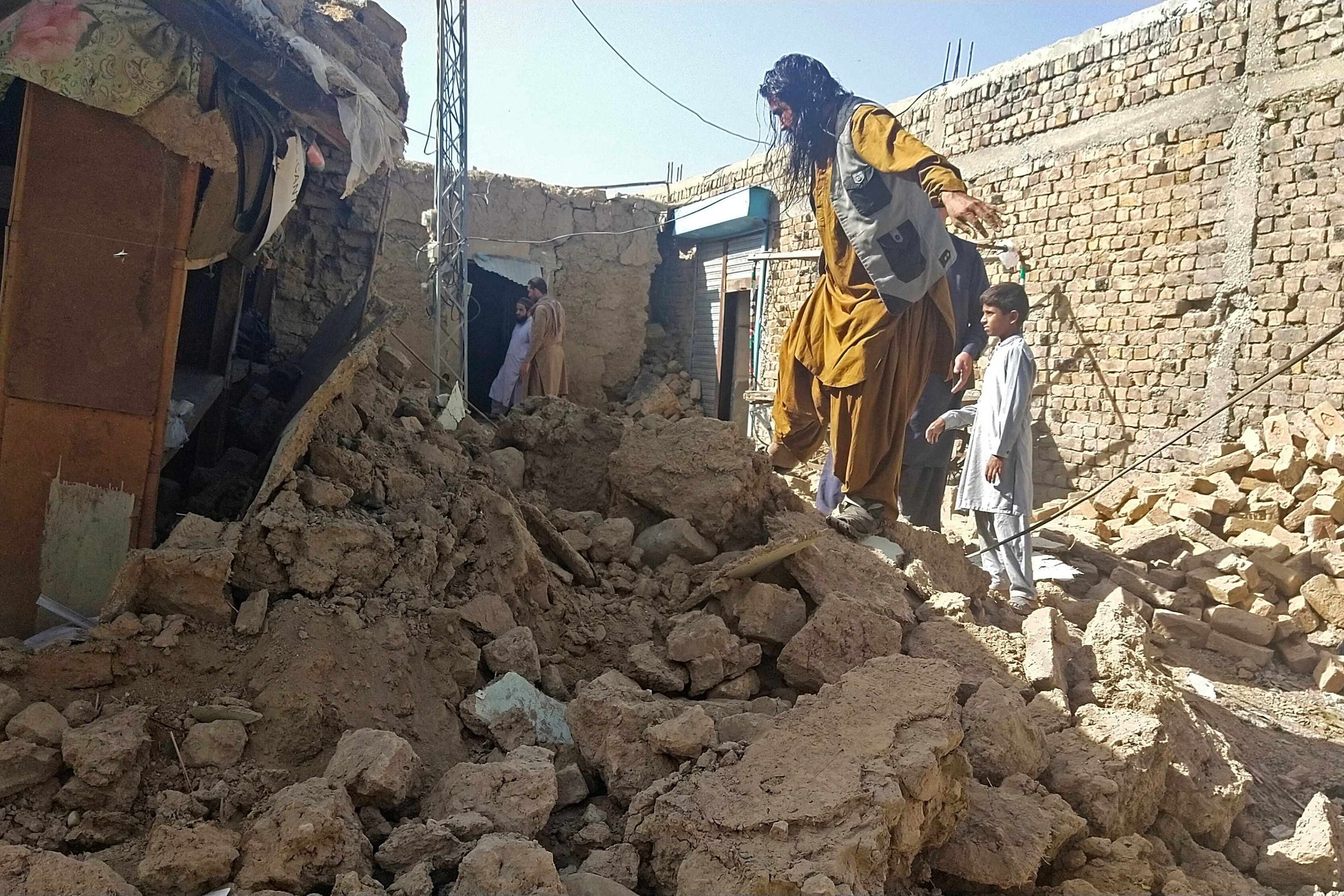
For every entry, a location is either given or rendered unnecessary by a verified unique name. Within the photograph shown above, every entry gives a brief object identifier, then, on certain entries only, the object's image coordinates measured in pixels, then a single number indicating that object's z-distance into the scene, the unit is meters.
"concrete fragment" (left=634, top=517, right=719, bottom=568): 3.42
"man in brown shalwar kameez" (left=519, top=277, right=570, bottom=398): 8.57
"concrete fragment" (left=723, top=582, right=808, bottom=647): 2.93
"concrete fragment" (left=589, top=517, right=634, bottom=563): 3.44
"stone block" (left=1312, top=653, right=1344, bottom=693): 4.78
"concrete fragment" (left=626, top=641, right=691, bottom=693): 2.73
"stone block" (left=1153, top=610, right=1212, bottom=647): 5.41
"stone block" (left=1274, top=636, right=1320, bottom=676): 5.11
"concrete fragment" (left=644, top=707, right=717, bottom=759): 2.20
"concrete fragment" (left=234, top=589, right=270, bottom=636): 2.46
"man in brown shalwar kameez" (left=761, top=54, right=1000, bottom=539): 3.76
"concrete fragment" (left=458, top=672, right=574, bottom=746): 2.45
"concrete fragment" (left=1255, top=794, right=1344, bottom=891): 2.39
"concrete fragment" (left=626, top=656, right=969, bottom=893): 1.82
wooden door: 2.66
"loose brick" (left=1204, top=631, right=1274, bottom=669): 5.22
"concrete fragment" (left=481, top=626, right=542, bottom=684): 2.67
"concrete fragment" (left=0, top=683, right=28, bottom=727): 2.10
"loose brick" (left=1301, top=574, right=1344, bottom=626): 5.36
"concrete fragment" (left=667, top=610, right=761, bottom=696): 2.77
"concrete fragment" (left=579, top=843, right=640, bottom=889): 1.90
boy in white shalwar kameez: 4.60
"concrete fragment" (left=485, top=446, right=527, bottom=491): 3.90
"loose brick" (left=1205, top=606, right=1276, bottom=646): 5.32
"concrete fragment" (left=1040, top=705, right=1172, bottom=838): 2.39
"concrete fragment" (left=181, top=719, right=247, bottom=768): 2.16
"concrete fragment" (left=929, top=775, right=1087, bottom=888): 2.12
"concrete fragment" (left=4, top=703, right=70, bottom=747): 2.07
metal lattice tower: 7.27
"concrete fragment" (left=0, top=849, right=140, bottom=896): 1.60
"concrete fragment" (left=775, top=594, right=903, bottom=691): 2.80
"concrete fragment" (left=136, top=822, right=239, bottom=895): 1.73
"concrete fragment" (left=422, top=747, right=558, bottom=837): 1.96
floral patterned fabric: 2.58
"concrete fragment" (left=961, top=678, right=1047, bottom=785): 2.45
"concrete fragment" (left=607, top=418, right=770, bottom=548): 3.50
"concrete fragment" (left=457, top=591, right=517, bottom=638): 2.78
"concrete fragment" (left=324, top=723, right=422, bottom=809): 1.99
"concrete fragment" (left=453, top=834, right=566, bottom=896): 1.69
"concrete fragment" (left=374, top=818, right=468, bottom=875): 1.81
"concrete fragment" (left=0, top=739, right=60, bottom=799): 1.99
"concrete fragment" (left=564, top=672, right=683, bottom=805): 2.21
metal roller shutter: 11.44
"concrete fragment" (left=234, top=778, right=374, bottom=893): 1.74
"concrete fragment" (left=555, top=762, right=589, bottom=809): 2.19
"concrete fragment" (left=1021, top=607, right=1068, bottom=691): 2.92
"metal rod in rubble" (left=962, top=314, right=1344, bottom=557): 3.00
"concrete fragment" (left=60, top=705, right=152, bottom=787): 2.00
